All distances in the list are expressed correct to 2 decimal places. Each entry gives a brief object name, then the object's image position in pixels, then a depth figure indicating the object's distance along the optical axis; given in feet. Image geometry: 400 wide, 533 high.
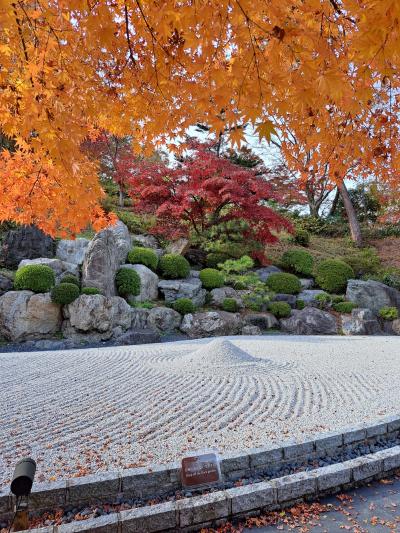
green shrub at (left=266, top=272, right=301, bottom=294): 37.58
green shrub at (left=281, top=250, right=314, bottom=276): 42.78
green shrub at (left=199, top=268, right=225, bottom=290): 35.50
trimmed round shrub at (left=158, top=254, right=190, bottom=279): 35.42
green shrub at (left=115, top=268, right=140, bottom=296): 31.24
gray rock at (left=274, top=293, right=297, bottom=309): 36.45
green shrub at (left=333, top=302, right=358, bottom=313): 35.97
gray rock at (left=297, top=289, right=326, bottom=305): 37.17
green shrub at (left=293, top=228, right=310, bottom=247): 53.11
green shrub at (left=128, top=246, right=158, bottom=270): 34.73
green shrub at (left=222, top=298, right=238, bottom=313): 33.37
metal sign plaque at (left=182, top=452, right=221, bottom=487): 7.91
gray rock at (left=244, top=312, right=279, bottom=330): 32.83
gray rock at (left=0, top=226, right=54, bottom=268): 31.86
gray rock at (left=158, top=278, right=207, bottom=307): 33.58
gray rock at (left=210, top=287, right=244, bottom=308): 34.24
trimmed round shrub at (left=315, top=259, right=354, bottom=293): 40.42
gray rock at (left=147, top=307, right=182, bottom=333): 29.99
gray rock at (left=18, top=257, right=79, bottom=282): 29.91
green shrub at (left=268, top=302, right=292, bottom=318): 34.06
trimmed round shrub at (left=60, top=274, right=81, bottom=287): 28.76
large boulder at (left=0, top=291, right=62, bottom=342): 26.14
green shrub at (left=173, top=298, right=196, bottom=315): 31.30
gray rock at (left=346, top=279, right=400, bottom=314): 37.50
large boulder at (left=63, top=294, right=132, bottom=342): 26.91
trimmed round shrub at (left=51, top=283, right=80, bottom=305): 26.91
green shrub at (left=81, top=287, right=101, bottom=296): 27.89
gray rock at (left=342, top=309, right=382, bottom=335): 32.91
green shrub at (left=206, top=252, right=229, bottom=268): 39.87
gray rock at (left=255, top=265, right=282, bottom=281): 40.19
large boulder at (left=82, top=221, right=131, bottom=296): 29.48
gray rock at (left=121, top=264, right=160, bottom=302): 32.50
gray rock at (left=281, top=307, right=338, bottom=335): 33.06
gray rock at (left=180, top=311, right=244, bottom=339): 30.19
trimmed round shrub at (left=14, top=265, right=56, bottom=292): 27.50
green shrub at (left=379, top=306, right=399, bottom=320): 34.55
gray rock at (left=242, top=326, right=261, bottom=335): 31.42
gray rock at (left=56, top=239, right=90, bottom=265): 33.71
